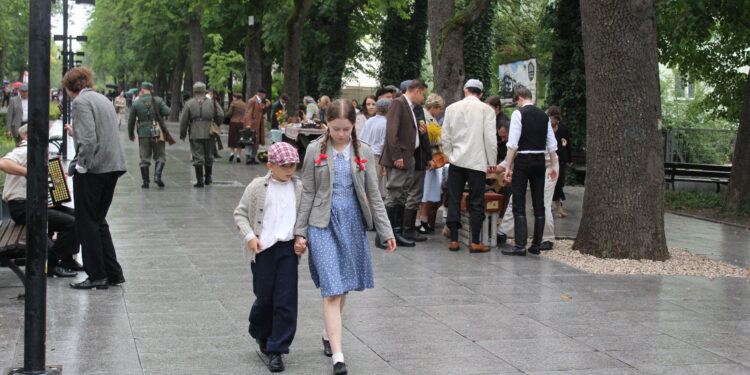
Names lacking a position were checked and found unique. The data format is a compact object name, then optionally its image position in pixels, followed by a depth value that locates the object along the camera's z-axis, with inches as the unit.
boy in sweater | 218.8
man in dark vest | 402.6
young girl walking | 220.5
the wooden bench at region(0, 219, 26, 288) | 285.0
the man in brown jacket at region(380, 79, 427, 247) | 417.4
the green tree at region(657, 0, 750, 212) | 628.1
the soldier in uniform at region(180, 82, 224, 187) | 668.7
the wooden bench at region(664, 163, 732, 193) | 786.2
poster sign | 761.6
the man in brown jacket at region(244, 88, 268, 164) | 894.4
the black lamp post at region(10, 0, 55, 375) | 202.7
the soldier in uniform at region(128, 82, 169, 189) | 643.5
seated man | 312.7
